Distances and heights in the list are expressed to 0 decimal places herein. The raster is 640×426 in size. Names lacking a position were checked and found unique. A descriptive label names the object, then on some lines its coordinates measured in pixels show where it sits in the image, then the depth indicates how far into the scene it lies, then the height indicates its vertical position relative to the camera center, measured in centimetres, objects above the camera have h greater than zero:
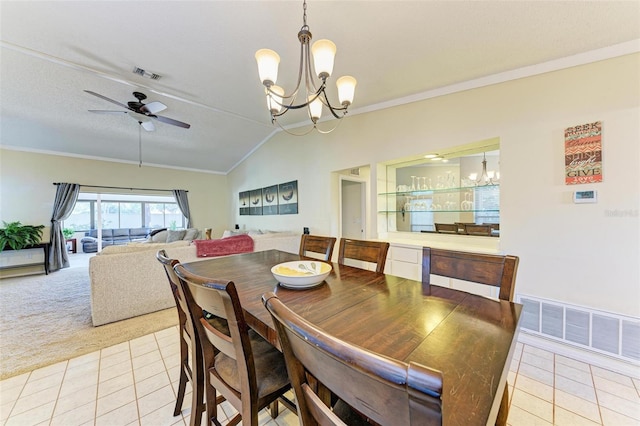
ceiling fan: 313 +144
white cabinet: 276 -62
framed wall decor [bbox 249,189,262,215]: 594 +28
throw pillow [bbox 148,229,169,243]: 489 -50
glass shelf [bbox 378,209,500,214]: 267 -2
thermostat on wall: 187 +8
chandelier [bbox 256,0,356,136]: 141 +93
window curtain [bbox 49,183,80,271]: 490 -7
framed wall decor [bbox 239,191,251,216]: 648 +27
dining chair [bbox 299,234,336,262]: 192 -29
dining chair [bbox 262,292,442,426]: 30 -28
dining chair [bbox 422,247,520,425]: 110 -31
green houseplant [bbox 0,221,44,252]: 428 -35
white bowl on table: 123 -35
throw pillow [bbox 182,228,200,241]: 501 -45
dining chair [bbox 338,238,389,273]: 162 -30
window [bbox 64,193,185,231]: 651 +5
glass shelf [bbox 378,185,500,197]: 262 +24
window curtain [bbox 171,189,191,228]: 657 +35
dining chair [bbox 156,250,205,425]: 111 -70
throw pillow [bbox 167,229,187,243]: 489 -45
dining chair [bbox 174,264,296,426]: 79 -66
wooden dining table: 57 -43
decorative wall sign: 186 +44
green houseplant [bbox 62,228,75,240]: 625 -44
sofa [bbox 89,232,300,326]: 255 -77
